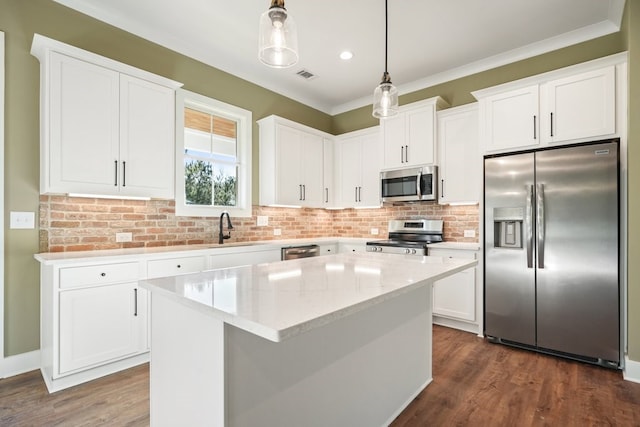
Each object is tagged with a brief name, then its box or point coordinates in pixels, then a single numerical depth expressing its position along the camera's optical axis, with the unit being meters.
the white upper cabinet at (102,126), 2.37
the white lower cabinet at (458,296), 3.38
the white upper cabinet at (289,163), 4.04
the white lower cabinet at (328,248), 4.22
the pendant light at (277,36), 1.43
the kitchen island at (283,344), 1.04
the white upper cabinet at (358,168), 4.55
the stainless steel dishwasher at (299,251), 3.67
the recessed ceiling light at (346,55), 3.52
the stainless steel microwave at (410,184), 3.86
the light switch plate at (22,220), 2.42
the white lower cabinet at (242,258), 3.03
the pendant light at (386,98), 2.12
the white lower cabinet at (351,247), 4.29
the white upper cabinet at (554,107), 2.65
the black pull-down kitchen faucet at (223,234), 3.55
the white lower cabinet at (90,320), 2.19
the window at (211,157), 3.37
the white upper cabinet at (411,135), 3.86
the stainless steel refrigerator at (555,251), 2.57
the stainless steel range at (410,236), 3.68
